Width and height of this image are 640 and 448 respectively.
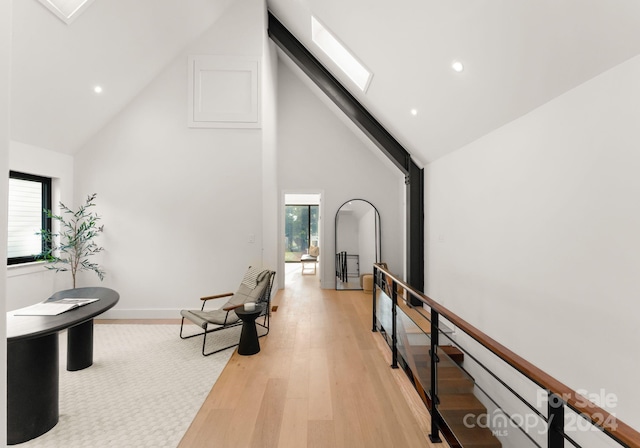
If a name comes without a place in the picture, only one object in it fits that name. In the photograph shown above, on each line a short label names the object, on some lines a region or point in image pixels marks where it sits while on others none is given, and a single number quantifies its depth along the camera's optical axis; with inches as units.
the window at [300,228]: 383.6
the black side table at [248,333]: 123.7
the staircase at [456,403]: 72.1
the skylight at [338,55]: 168.6
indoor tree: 156.9
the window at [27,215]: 142.9
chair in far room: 324.2
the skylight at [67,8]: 110.7
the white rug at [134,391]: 77.2
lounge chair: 127.3
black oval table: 74.6
